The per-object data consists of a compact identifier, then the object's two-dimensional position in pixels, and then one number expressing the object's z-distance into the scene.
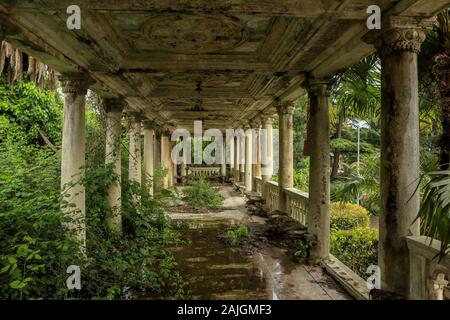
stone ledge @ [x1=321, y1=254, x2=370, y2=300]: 4.87
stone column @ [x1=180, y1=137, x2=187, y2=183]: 24.91
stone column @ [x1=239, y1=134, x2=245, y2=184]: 20.13
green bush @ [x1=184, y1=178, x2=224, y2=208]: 13.83
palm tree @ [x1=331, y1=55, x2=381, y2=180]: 5.85
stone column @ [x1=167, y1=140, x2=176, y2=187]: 21.05
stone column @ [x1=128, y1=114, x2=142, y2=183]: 10.44
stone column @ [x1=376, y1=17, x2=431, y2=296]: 3.80
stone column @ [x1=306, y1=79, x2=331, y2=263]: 6.62
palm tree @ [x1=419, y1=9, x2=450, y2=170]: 4.09
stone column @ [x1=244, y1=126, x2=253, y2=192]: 17.38
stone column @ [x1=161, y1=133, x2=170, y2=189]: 19.41
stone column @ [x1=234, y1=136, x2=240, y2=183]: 22.89
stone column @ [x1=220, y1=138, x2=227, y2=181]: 25.95
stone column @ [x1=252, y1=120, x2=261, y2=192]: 15.68
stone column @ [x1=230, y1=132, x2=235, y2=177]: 24.93
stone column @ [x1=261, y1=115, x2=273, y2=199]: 13.75
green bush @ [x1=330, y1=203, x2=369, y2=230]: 11.96
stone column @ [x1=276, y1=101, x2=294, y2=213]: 10.28
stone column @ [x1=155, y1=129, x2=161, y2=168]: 17.31
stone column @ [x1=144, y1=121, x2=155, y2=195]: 13.22
